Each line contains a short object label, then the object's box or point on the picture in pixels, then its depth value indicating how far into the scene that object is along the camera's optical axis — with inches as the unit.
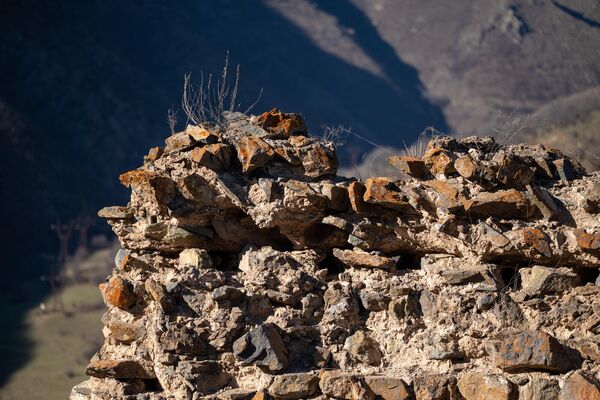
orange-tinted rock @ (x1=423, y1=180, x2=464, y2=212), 403.2
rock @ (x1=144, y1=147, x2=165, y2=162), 449.3
